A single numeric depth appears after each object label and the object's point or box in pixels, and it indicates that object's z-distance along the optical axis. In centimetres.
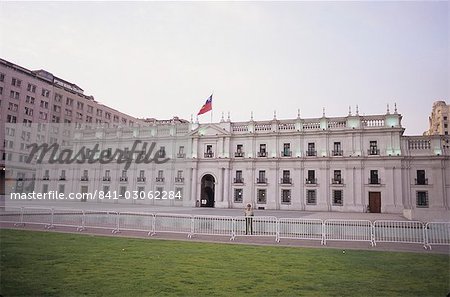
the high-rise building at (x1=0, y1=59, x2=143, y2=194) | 5506
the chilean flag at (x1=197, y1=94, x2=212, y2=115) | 4200
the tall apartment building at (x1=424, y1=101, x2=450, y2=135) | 10031
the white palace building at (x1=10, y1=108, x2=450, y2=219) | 3966
